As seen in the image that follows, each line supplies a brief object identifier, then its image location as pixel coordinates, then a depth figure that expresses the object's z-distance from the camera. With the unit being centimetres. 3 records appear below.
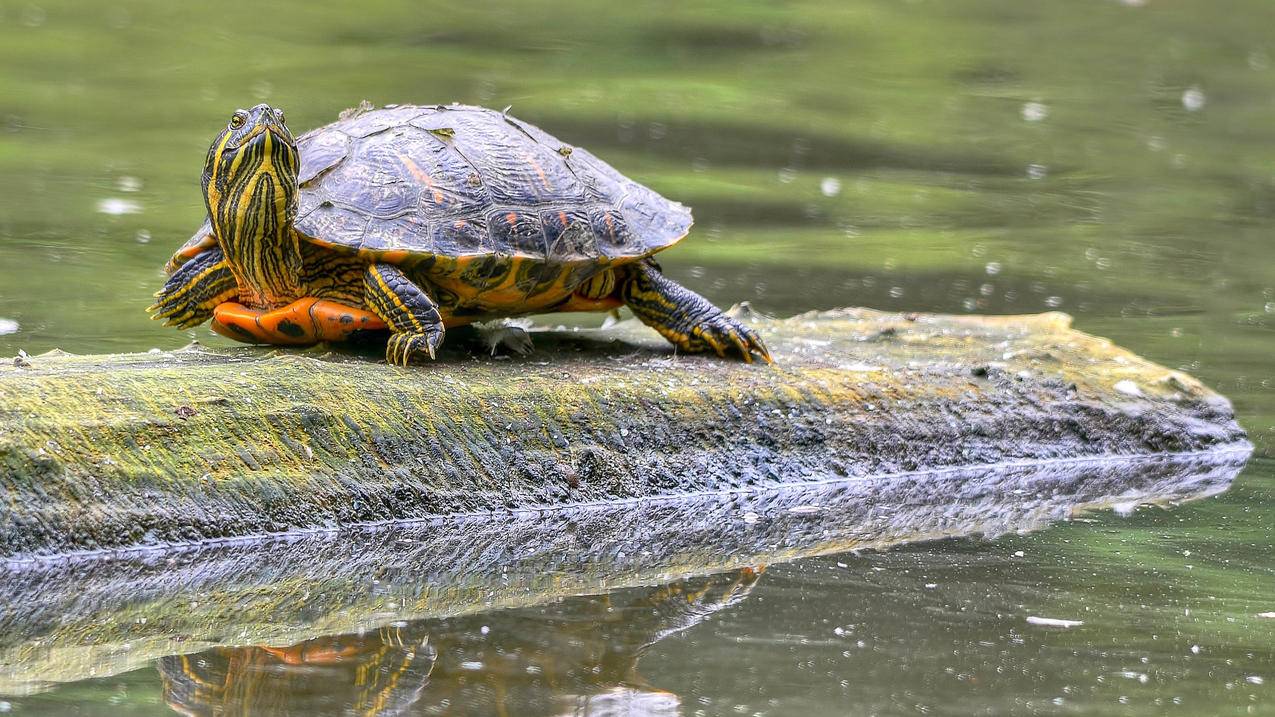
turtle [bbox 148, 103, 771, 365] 934
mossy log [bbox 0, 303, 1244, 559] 827
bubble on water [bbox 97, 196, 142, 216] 1816
